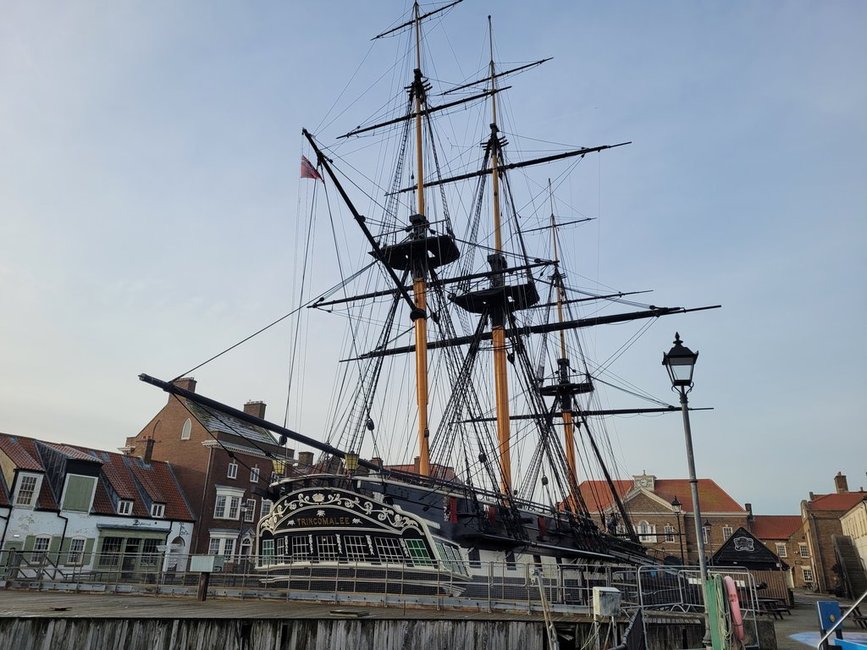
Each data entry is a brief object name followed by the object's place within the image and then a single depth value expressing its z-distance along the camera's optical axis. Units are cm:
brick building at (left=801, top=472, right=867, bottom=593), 5396
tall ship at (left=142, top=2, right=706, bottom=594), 1739
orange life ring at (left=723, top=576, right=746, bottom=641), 922
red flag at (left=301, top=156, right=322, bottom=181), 2097
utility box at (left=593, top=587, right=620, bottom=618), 1034
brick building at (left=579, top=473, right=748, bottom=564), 6012
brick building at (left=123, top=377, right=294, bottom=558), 3691
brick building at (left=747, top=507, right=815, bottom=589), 5838
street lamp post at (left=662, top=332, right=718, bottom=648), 879
